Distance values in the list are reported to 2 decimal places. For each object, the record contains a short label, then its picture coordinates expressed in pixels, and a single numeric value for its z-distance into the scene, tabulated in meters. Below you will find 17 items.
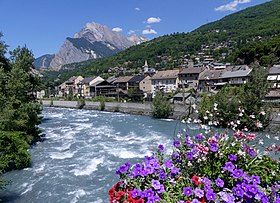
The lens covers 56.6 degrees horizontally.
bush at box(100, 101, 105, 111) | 48.84
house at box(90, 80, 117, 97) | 73.12
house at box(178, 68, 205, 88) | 61.62
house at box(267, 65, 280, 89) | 45.64
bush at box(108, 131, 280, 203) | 2.46
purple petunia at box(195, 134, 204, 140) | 3.40
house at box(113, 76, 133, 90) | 73.69
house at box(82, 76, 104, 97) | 80.83
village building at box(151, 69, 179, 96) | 65.19
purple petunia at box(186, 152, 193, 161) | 3.01
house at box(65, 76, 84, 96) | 88.25
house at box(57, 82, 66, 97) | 97.39
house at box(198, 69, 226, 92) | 52.87
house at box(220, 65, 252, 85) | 49.09
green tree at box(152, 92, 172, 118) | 34.75
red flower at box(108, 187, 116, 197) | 2.82
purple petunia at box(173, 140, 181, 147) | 3.26
